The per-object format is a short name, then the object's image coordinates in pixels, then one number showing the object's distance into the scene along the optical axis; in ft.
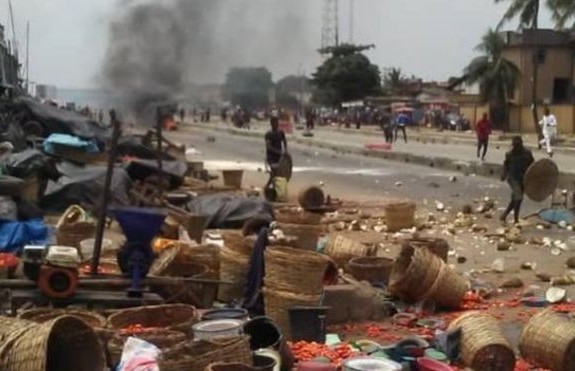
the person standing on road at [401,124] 143.43
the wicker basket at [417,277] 28.53
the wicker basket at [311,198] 52.75
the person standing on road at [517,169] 49.32
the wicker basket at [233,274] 28.12
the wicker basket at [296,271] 25.21
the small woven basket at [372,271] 31.58
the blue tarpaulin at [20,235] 35.88
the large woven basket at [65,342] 18.21
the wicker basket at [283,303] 25.02
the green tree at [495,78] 178.19
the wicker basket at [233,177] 67.15
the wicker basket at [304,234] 36.35
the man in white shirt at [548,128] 92.12
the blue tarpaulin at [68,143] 57.57
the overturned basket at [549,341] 22.38
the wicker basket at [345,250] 33.94
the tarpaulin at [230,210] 45.91
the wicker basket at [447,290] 28.78
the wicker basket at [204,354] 18.20
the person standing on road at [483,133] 92.79
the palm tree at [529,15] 160.61
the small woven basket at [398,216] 47.52
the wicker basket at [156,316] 23.03
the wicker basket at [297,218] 40.24
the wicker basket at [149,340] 20.24
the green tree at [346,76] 255.91
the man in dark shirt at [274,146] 58.08
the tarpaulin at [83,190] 49.01
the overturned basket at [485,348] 22.06
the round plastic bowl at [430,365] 20.41
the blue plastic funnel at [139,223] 25.50
